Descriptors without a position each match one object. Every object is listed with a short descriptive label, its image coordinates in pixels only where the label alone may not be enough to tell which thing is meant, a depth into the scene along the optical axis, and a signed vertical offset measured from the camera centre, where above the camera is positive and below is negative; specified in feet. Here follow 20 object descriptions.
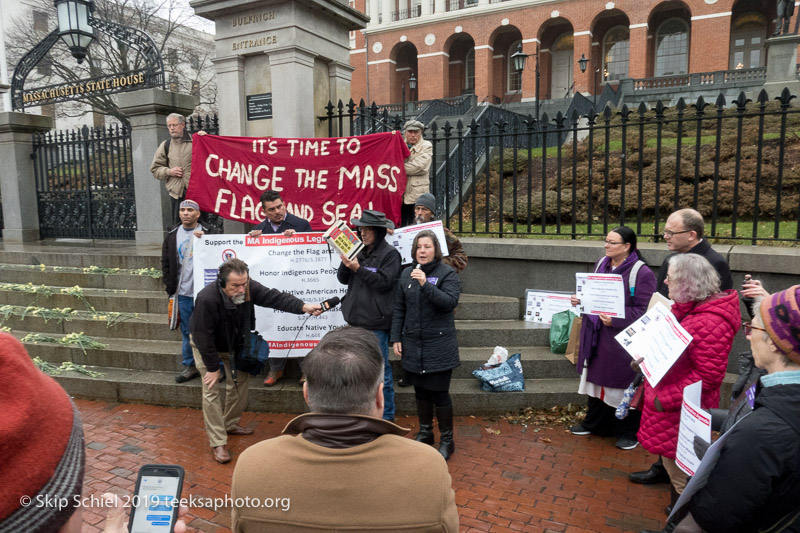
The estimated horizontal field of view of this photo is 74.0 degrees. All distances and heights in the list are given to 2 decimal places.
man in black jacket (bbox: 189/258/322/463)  14.88 -3.72
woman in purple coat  15.35 -4.70
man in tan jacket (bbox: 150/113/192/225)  23.47 +1.62
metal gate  33.88 +0.60
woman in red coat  11.23 -3.19
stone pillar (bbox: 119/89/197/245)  30.22 +2.88
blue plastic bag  18.51 -6.25
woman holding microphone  15.14 -3.79
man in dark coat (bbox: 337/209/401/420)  16.12 -2.65
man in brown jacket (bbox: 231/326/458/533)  4.84 -2.59
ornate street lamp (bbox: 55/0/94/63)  31.68 +10.55
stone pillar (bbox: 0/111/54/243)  35.81 +1.52
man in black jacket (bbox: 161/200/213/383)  19.13 -2.18
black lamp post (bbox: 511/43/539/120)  64.15 +16.58
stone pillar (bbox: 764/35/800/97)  56.54 +14.22
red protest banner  22.24 +0.90
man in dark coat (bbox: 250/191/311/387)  19.02 -0.91
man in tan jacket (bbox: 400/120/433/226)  21.45 +1.43
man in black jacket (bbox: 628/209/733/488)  14.28 -1.27
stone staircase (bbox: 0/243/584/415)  18.78 -5.91
